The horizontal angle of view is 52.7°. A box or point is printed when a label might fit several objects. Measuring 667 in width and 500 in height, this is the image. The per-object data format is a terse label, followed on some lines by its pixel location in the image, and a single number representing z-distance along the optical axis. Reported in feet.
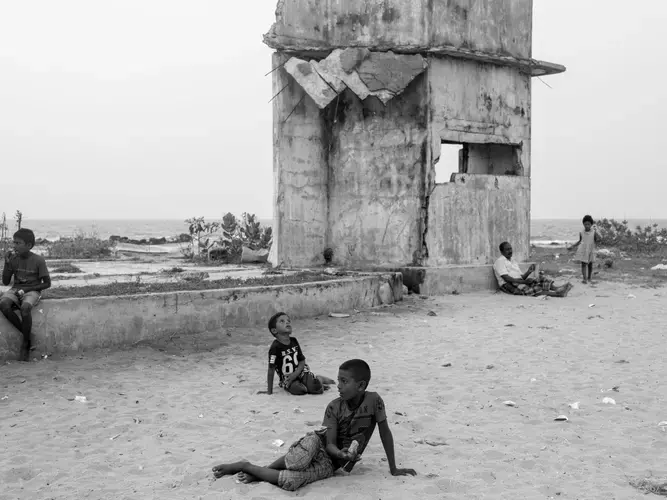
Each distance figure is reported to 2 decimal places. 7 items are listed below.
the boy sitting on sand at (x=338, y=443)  12.32
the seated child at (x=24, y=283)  21.08
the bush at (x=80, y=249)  51.31
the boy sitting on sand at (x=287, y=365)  18.67
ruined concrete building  36.58
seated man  37.37
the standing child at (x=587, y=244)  41.78
